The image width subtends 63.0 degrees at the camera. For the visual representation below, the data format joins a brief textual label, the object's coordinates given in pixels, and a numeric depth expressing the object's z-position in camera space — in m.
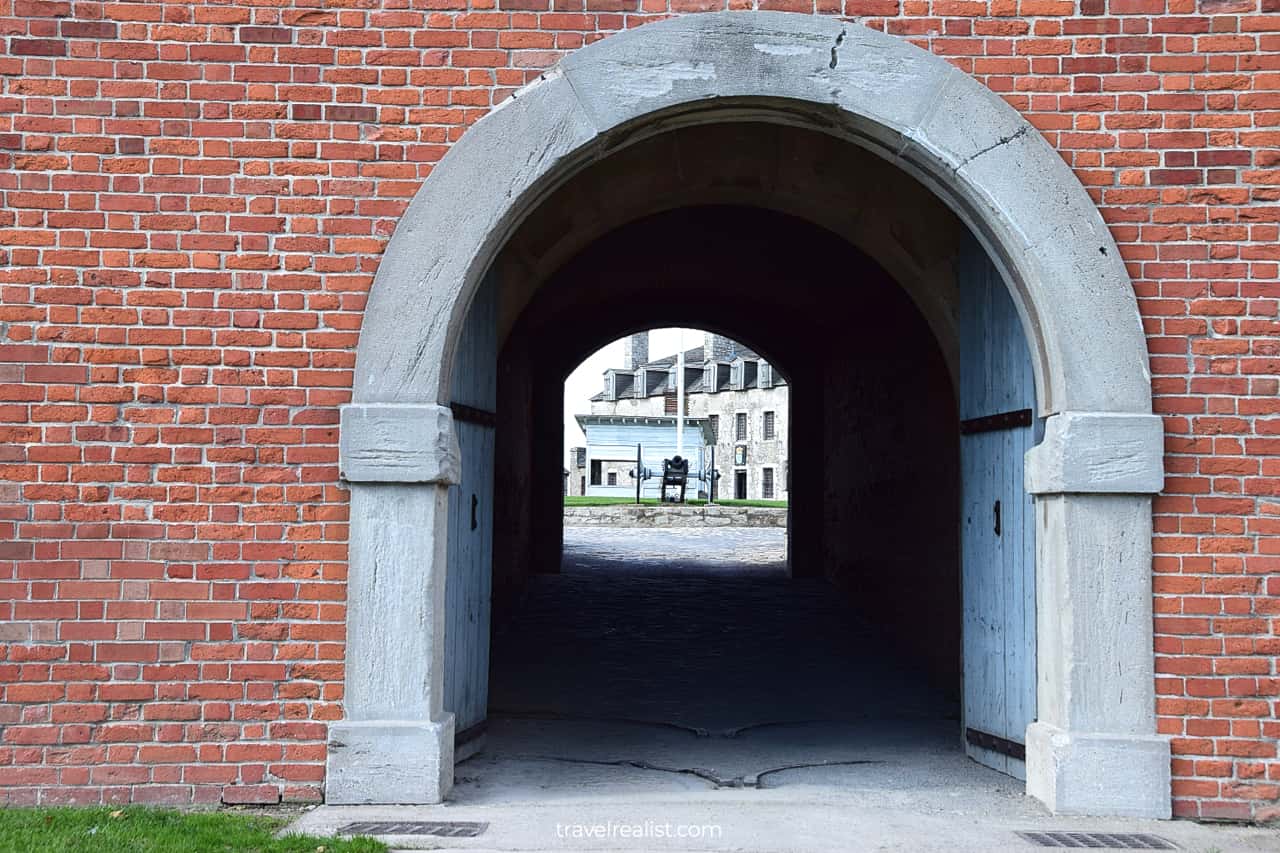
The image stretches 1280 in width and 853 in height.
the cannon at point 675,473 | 29.55
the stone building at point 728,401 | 43.25
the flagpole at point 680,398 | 36.26
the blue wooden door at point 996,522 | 4.54
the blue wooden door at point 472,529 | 4.59
